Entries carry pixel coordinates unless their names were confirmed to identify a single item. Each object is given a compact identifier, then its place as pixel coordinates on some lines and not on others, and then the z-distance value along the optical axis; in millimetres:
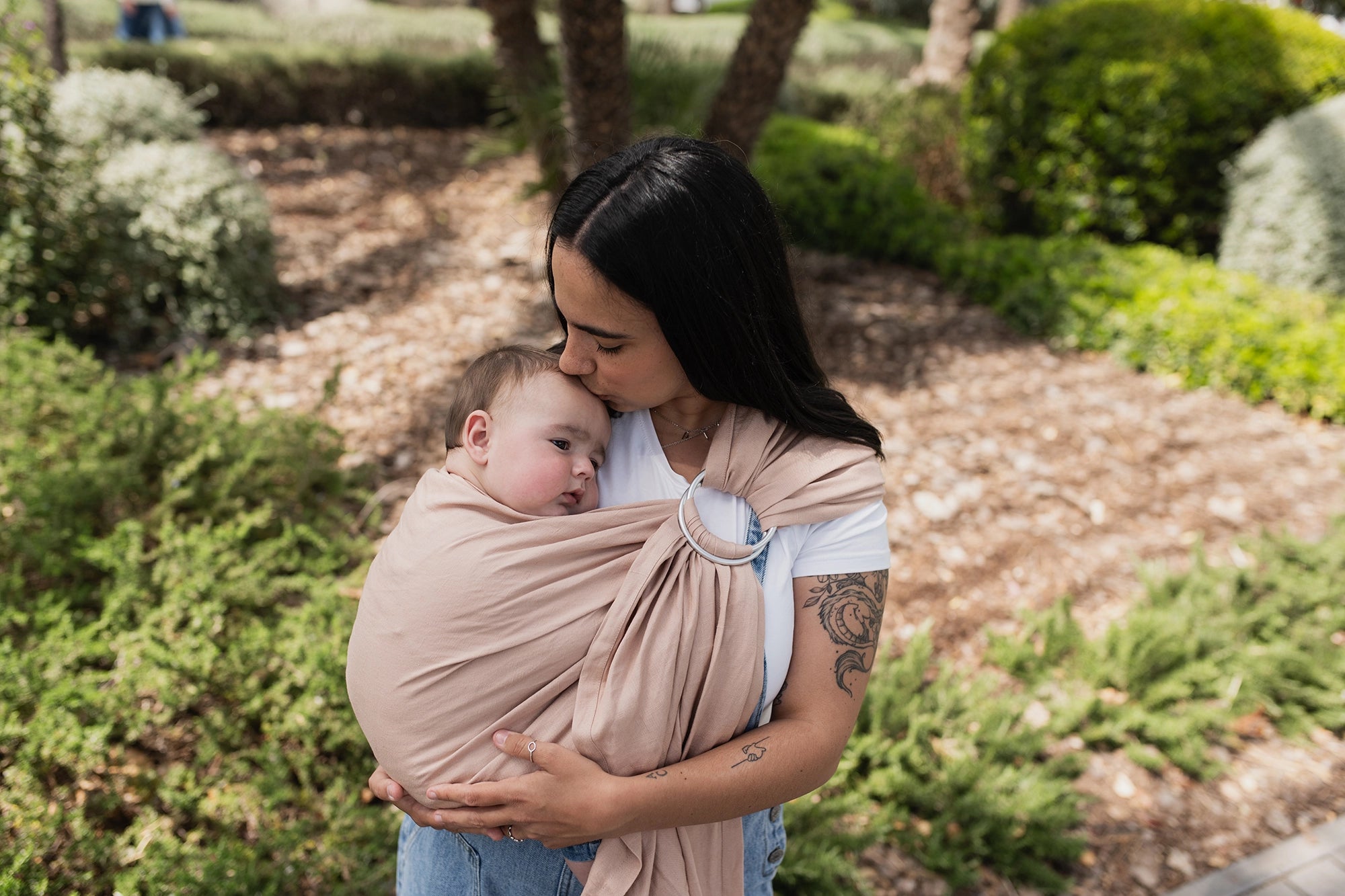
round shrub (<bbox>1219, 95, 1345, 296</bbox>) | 5688
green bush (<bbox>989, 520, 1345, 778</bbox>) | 3117
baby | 1327
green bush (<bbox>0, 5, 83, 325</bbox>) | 4199
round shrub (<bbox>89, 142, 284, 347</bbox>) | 4652
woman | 1245
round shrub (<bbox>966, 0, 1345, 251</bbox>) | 6215
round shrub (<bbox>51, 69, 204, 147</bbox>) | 5121
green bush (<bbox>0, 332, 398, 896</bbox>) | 2279
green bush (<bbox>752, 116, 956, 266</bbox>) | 6719
